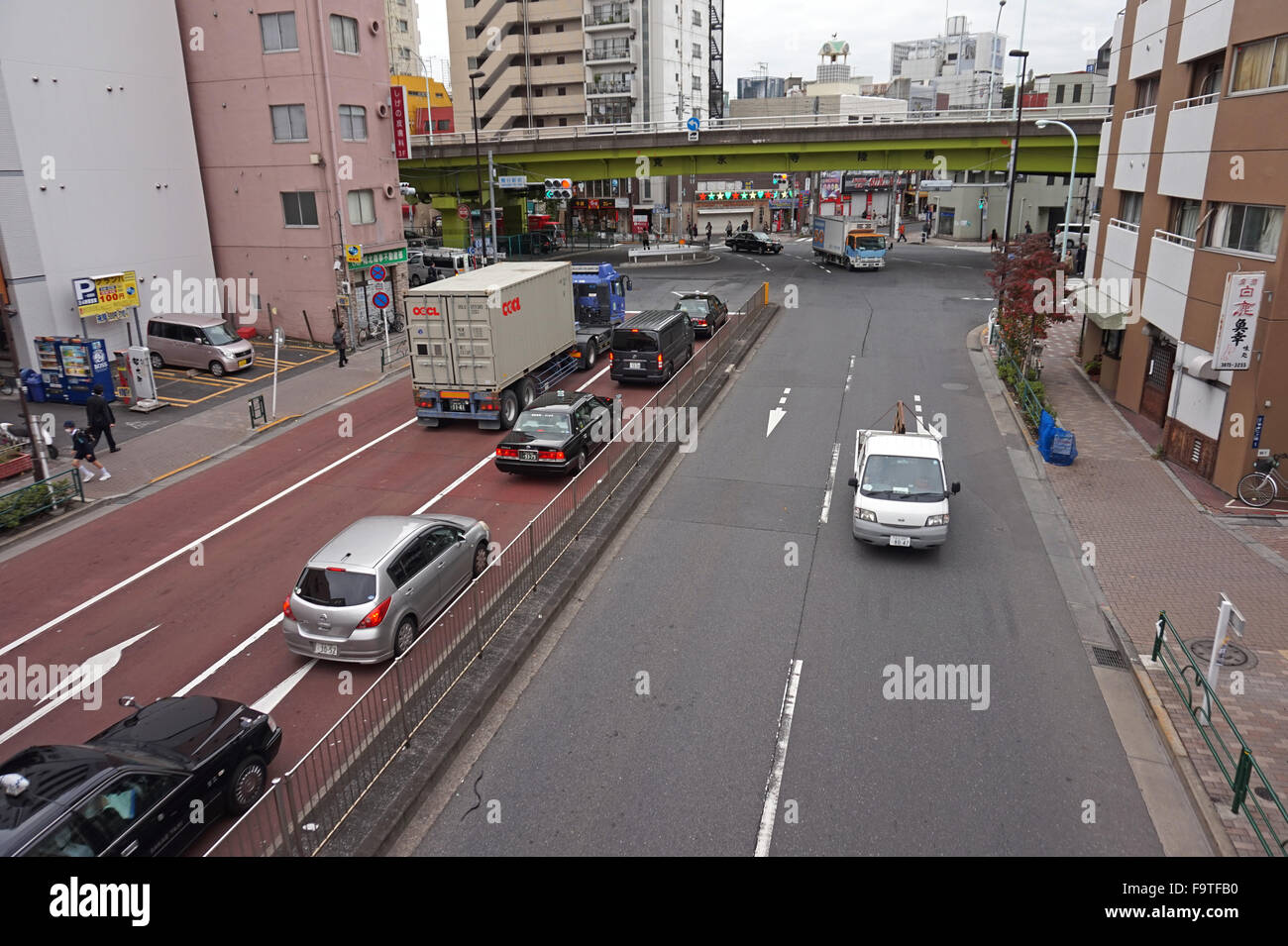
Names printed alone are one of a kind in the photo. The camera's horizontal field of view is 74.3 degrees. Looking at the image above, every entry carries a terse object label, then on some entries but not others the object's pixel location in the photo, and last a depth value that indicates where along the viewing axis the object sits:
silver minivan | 28.16
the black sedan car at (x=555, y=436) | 18.25
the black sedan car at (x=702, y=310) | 32.88
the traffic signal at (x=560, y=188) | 57.09
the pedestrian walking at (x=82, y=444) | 18.81
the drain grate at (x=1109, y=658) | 12.14
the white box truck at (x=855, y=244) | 53.72
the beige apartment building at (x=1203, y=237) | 16.64
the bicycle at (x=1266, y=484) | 16.92
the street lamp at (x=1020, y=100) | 35.66
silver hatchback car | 11.34
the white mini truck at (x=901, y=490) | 14.73
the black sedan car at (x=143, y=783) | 7.29
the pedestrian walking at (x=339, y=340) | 29.44
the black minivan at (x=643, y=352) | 25.62
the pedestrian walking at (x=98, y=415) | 19.73
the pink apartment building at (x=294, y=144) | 31.33
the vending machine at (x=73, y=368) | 24.47
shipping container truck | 20.81
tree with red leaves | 25.67
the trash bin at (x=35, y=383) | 25.20
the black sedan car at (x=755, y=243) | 65.31
